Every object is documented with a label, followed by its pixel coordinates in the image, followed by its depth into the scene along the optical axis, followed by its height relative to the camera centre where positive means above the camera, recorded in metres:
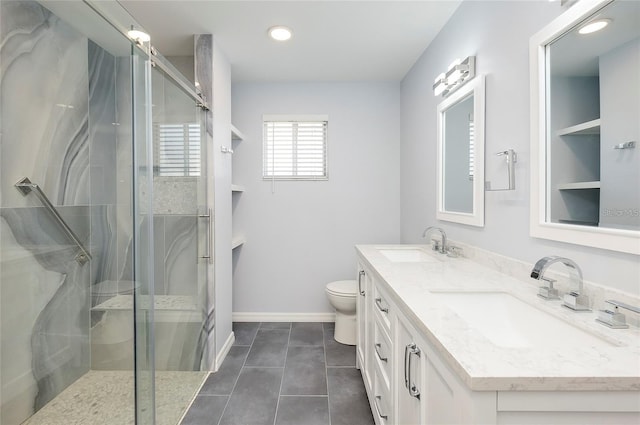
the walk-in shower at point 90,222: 1.43 -0.06
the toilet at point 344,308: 2.48 -0.84
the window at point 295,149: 3.06 +0.64
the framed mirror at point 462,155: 1.63 +0.35
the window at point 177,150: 1.69 +0.39
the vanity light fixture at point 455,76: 1.70 +0.82
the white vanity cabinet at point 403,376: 0.65 -0.54
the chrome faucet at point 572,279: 0.95 -0.23
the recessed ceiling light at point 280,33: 2.07 +1.28
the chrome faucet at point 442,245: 1.95 -0.24
